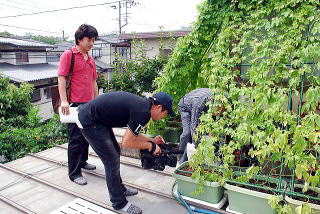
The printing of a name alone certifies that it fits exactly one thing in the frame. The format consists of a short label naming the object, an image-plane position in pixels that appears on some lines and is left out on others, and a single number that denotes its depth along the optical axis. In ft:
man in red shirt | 10.19
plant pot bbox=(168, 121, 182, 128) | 16.61
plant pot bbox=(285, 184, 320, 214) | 6.61
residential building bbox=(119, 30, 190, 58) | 50.06
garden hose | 8.36
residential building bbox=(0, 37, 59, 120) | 48.80
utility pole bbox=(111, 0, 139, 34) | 85.15
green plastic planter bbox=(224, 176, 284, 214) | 7.51
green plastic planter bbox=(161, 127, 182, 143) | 15.94
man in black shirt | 7.70
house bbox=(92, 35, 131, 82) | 64.32
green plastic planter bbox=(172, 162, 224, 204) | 8.43
